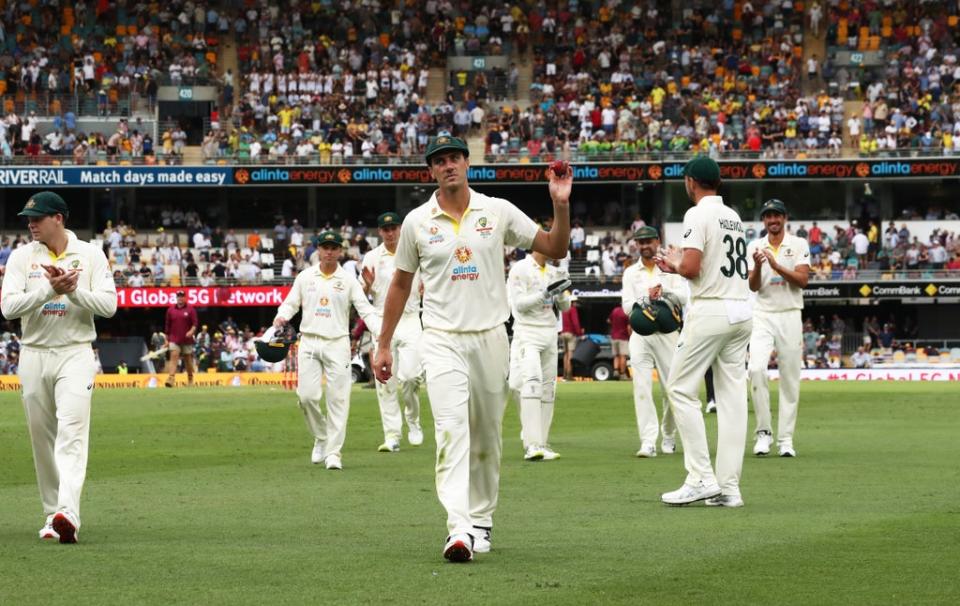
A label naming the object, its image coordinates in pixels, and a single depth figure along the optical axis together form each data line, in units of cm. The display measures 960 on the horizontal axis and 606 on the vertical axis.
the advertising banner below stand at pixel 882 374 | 3757
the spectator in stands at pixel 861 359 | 4359
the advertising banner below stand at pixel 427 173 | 5188
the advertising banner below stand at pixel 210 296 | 4941
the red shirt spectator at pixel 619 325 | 3528
